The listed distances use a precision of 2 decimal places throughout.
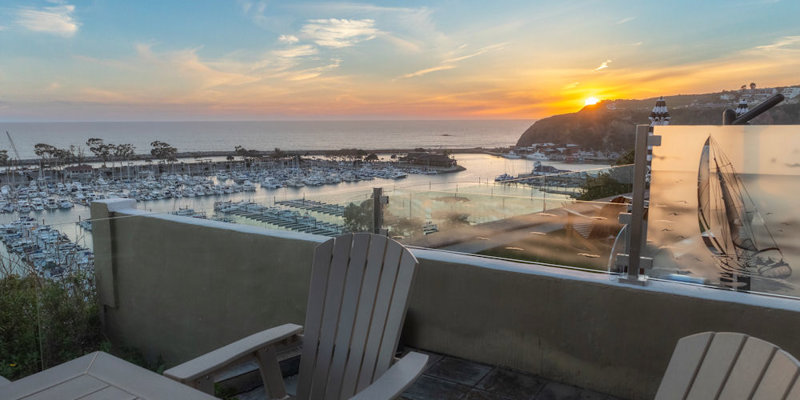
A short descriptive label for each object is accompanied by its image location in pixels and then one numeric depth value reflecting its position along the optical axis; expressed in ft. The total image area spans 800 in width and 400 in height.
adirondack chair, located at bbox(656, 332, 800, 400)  3.89
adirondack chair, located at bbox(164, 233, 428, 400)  6.75
